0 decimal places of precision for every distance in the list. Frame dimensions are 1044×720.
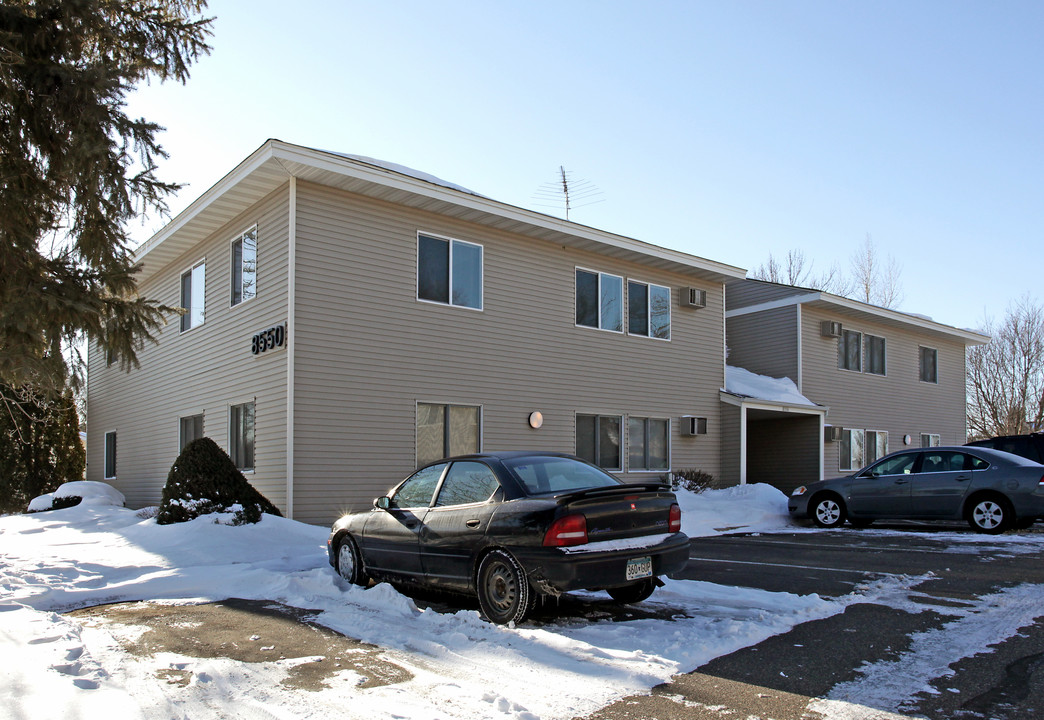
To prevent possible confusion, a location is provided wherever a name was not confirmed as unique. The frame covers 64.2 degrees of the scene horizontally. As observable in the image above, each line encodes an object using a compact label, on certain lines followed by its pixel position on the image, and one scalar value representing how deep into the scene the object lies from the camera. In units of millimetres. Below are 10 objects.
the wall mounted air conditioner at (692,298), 20094
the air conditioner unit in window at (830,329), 23641
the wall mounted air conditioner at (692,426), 19672
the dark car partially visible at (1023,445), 17672
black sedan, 6344
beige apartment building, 13602
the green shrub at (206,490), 11977
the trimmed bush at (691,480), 19234
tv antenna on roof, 27141
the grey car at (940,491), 13070
